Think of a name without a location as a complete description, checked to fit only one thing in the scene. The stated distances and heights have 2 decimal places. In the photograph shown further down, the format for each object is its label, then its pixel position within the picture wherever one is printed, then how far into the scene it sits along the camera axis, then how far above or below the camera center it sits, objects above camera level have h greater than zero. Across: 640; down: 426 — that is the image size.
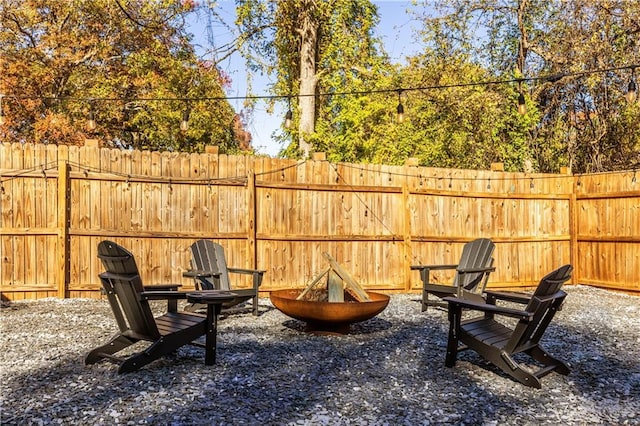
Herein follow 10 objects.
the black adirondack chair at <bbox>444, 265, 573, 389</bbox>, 3.31 -0.92
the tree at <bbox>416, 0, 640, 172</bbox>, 10.80 +3.55
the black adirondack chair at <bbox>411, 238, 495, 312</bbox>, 5.78 -0.74
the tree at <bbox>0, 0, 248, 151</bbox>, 11.32 +3.36
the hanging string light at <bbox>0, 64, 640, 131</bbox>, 6.86 +1.53
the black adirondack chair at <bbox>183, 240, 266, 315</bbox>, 5.43 -0.65
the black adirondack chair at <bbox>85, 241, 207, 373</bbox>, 3.39 -0.77
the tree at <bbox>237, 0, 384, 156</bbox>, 11.91 +4.30
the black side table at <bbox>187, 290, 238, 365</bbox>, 3.62 -0.75
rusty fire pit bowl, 4.44 -0.88
